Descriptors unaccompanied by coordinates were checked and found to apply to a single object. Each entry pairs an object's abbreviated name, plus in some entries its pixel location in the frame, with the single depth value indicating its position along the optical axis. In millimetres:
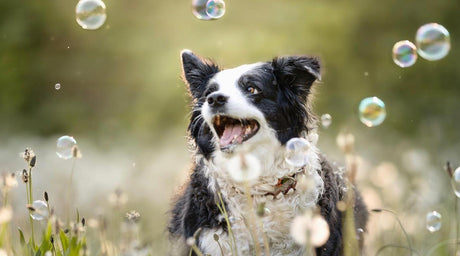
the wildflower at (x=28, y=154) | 3570
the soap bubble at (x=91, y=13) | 5367
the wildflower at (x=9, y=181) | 3252
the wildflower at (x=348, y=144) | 2684
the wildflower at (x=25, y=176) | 3516
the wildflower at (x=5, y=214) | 3045
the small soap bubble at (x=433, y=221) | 4312
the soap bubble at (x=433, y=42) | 4938
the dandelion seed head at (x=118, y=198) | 3145
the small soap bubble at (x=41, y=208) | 3834
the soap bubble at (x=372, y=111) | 4980
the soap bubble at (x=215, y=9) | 5473
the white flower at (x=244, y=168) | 2893
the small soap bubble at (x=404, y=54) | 5223
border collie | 4719
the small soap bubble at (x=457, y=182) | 3952
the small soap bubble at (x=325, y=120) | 4866
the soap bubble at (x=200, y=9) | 5559
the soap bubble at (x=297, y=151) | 4188
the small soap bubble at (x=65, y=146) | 4609
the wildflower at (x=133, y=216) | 3497
